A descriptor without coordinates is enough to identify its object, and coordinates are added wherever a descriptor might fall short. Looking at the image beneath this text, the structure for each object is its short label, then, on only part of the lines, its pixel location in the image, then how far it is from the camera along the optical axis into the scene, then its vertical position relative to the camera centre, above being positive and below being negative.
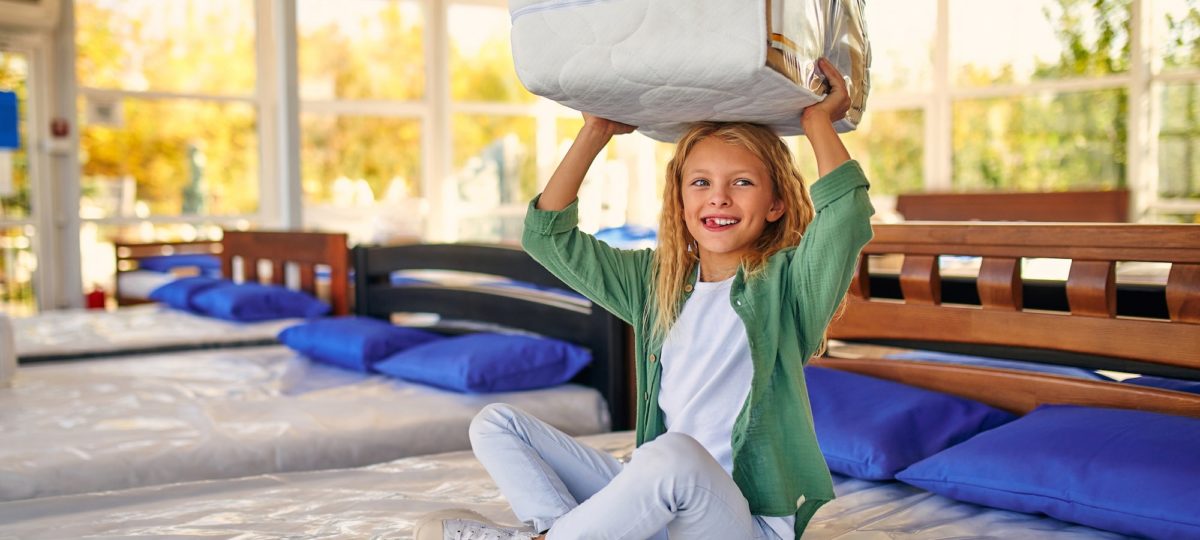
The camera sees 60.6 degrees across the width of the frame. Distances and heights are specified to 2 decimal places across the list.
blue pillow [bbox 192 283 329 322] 4.08 -0.33
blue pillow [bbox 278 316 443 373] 2.92 -0.35
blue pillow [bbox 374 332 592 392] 2.55 -0.37
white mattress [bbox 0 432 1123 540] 1.60 -0.49
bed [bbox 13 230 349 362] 3.54 -0.39
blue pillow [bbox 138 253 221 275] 6.07 -0.23
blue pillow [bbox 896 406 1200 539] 1.45 -0.40
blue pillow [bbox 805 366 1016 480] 1.83 -0.40
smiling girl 1.28 -0.18
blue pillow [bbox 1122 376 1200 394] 1.85 -0.33
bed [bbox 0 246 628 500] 2.08 -0.44
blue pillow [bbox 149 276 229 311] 4.49 -0.30
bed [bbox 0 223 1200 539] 1.62 -0.36
